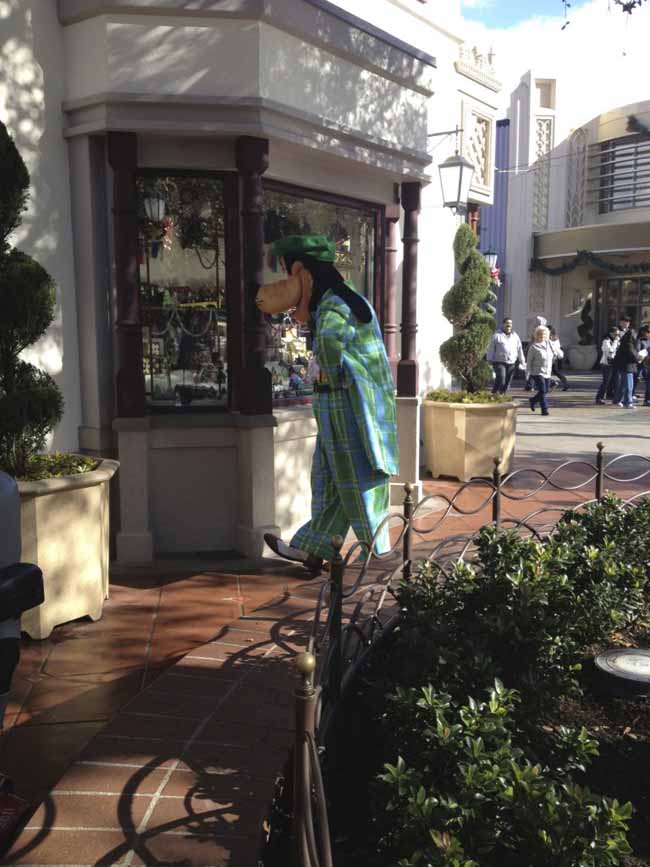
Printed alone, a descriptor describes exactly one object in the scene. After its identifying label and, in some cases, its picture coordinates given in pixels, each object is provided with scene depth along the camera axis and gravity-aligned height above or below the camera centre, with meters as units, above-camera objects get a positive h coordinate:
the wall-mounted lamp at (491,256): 17.91 +1.79
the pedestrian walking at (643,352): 16.45 -0.25
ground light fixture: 3.16 -1.27
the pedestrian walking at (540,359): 13.98 -0.32
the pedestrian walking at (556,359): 16.02 -0.45
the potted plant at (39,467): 4.02 -0.64
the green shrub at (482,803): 1.91 -1.11
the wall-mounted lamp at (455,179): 8.33 +1.60
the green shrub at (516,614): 2.79 -1.01
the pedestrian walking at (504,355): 14.48 -0.26
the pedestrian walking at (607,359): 16.75 -0.41
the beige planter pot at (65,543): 4.06 -0.99
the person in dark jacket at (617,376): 15.66 -0.71
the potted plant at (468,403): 8.13 -0.61
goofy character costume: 4.32 -0.20
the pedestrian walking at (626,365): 15.02 -0.46
